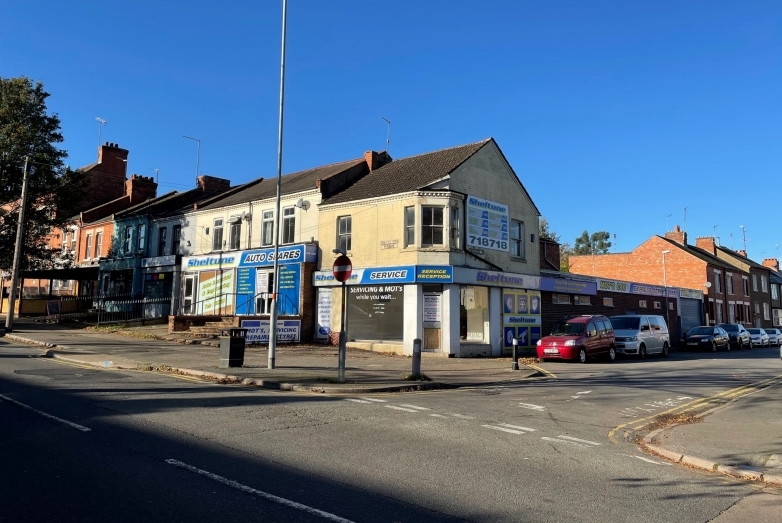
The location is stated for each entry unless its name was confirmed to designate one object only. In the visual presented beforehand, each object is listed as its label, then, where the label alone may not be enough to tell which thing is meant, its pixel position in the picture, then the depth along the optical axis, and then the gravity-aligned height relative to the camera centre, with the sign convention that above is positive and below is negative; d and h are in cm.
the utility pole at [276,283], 1537 +115
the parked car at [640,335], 2533 -27
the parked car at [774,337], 4351 -45
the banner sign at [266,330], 2297 -28
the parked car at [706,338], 3259 -45
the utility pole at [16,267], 2510 +232
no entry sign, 1352 +133
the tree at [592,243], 10375 +1574
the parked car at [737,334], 3712 -23
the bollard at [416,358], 1411 -81
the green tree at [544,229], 7026 +1228
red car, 2114 -45
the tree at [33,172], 2827 +764
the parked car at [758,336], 4103 -37
